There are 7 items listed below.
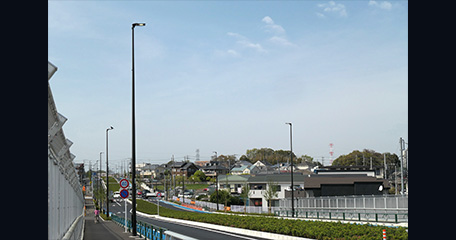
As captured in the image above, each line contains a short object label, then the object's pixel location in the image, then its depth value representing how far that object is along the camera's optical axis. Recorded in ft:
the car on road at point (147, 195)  479.00
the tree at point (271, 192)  281.04
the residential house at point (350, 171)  307.99
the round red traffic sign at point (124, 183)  93.94
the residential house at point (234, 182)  382.71
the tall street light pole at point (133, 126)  92.20
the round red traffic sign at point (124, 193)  93.12
